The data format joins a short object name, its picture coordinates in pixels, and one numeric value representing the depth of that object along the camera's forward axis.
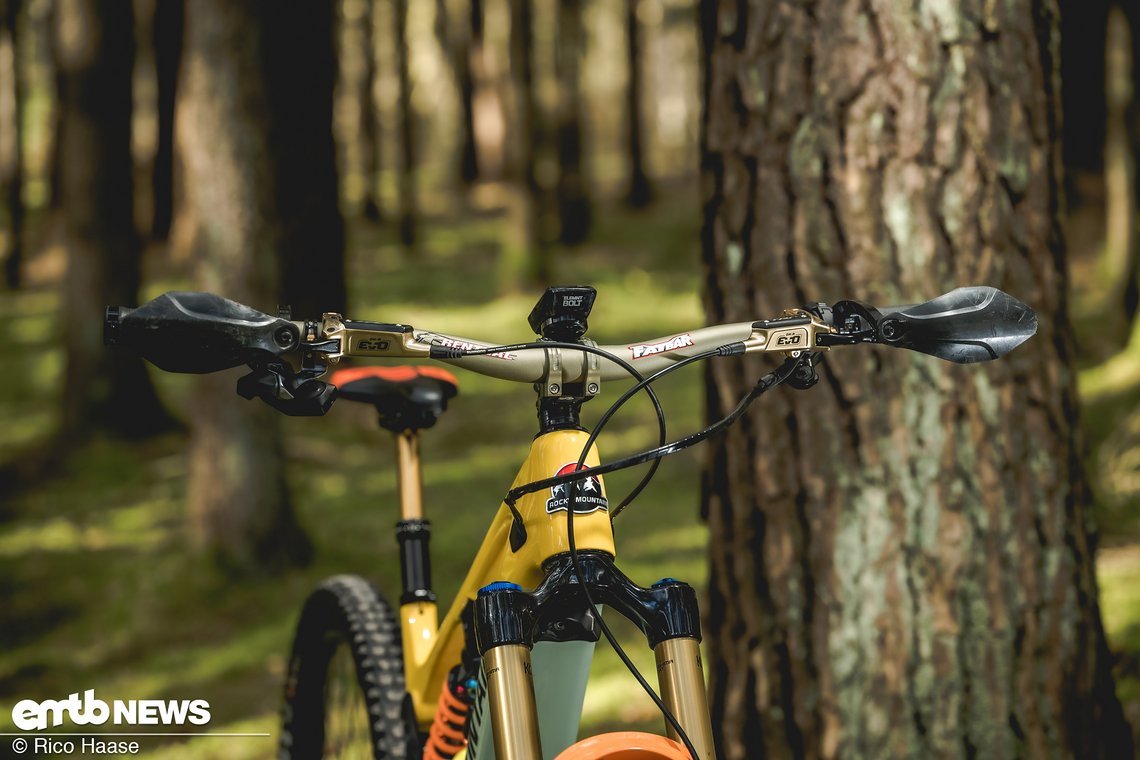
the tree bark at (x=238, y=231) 7.79
